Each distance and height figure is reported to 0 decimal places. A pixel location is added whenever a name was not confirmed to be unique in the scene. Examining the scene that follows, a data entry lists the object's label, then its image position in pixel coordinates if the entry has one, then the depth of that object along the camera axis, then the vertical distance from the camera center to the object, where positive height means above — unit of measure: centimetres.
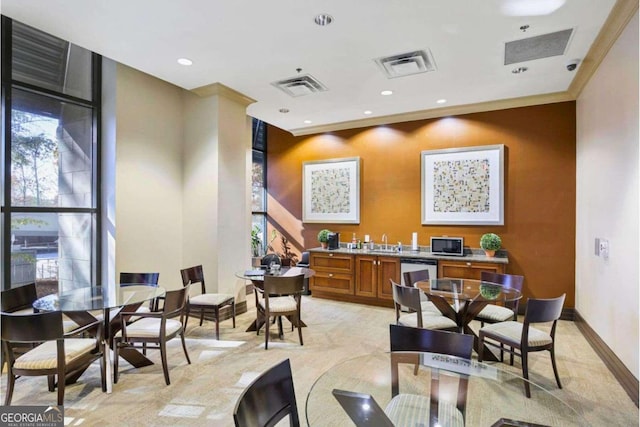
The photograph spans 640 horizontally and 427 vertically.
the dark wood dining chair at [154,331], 282 -102
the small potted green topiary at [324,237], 591 -39
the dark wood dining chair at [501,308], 336 -100
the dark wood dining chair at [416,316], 296 -100
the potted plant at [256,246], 652 -64
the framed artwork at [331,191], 605 +47
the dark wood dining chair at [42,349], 219 -102
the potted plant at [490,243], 472 -39
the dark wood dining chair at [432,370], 177 -96
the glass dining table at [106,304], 267 -75
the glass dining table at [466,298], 302 -76
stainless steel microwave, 502 -46
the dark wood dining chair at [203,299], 385 -102
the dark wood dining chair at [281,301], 356 -96
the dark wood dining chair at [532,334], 264 -100
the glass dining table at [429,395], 174 -104
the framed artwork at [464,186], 496 +47
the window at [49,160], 335 +60
